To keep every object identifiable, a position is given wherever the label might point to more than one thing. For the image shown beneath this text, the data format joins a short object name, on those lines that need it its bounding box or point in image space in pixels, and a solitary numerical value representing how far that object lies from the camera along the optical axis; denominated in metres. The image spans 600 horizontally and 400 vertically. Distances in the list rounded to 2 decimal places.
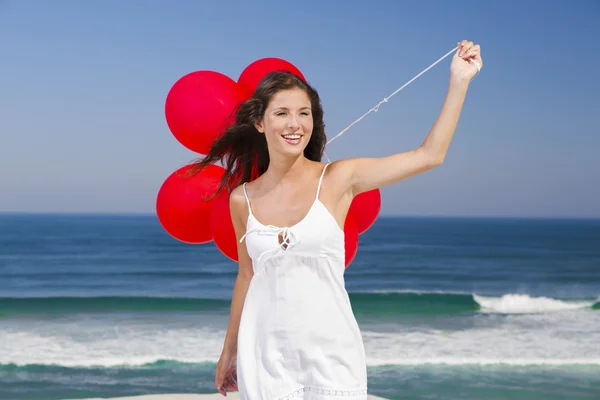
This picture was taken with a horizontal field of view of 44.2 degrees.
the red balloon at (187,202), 3.14
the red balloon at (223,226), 2.96
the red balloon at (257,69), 3.13
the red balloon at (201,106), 3.06
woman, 2.28
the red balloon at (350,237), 3.04
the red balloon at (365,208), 3.16
